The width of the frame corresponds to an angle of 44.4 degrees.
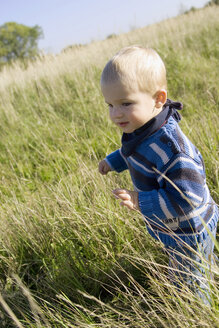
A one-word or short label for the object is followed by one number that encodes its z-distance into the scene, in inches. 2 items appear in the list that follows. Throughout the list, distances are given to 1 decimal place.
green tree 1409.9
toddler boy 45.6
